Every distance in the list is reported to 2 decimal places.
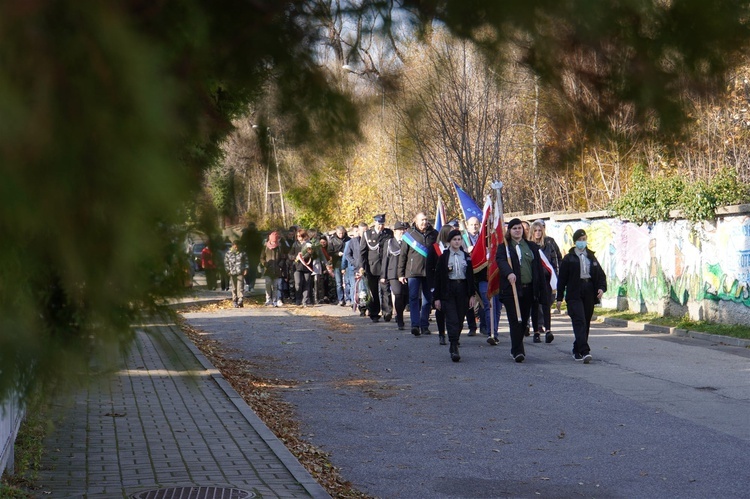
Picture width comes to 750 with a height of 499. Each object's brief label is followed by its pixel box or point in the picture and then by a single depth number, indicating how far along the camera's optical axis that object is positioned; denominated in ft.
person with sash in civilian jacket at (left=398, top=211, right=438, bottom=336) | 61.46
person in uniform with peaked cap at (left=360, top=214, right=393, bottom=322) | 69.77
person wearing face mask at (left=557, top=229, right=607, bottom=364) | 46.26
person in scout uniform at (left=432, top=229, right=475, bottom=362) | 49.39
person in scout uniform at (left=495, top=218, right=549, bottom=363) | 47.14
